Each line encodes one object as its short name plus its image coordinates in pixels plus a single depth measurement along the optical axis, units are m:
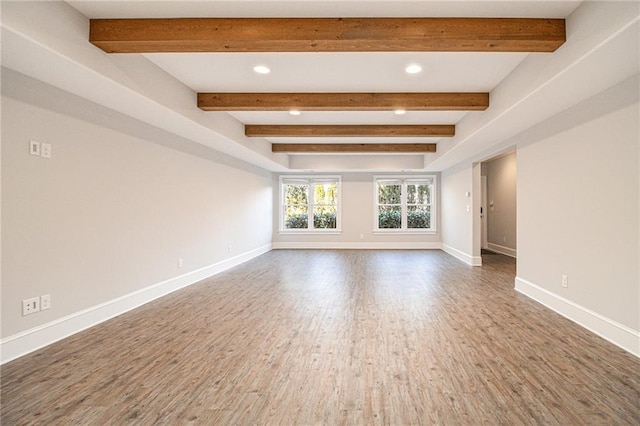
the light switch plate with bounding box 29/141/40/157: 2.63
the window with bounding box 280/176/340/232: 9.31
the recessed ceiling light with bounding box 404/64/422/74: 3.27
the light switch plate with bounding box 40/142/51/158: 2.72
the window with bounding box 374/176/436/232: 9.26
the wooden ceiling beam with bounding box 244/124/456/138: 5.66
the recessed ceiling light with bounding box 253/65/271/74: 3.31
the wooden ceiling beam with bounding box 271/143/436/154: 7.12
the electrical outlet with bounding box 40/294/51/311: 2.71
